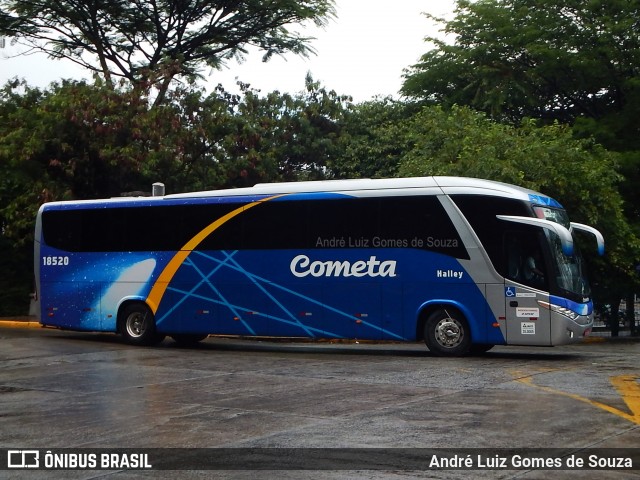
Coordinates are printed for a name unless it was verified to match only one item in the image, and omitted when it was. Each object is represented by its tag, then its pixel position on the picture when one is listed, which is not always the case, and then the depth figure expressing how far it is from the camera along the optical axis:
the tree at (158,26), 35.72
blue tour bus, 18.30
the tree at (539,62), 31.20
